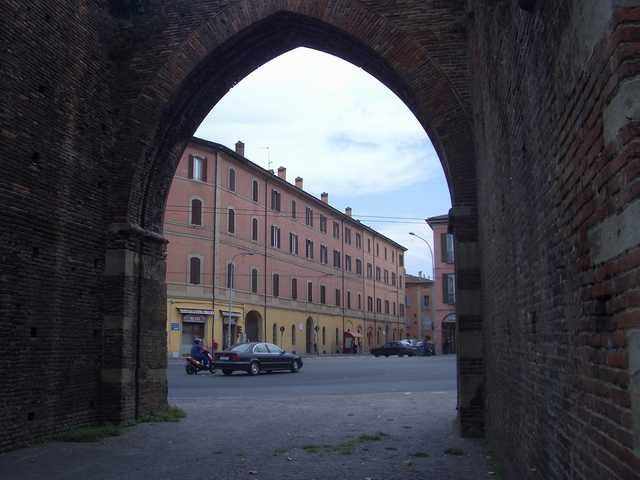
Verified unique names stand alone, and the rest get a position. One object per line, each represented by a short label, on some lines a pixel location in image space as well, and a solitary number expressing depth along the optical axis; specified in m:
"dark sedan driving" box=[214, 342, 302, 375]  26.48
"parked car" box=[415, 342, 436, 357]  56.28
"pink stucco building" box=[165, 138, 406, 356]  41.47
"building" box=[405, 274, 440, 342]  89.15
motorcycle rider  27.49
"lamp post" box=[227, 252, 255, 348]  42.32
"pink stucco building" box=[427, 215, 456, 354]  58.66
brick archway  11.36
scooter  27.06
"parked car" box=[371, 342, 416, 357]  55.10
